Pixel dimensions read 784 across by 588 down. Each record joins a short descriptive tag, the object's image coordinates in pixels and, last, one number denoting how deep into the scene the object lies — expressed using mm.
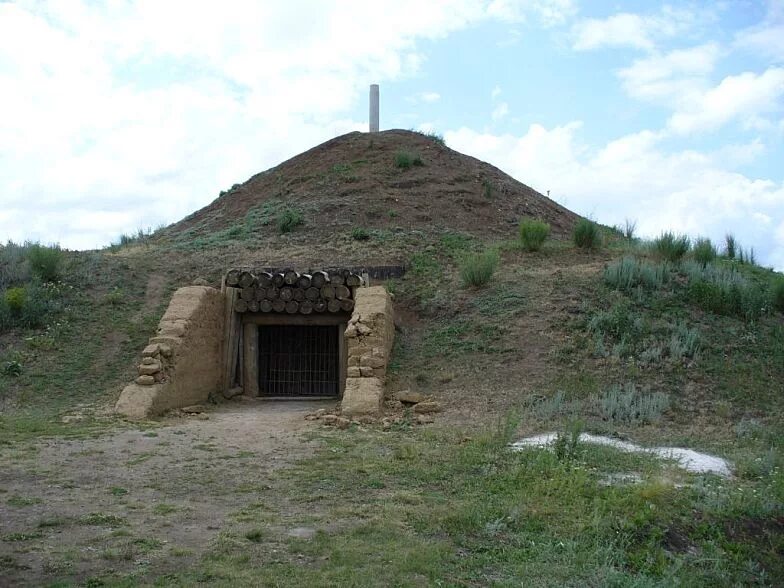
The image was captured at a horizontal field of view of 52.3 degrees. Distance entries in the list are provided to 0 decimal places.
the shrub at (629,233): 19659
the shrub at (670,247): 15250
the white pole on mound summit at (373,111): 25117
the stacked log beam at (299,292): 13391
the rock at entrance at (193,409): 11336
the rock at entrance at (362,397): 10336
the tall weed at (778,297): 13383
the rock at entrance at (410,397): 11055
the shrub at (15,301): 13812
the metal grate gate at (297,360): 14164
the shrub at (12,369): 12242
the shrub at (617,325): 12250
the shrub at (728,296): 13109
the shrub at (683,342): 11595
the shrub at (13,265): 15070
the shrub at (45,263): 15227
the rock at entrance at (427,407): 10617
